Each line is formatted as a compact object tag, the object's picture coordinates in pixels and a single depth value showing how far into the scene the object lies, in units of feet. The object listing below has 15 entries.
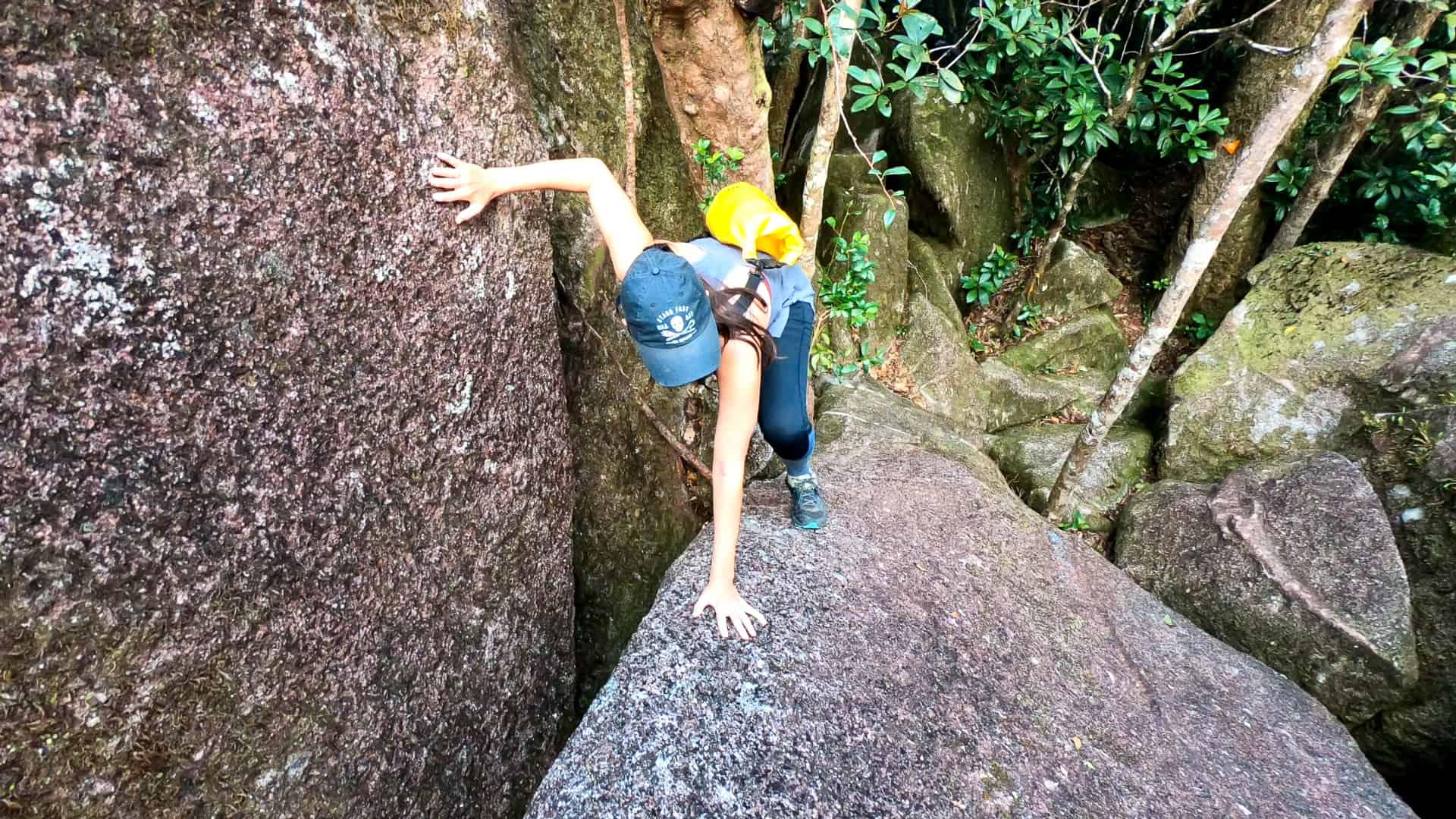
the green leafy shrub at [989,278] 25.81
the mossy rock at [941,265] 24.25
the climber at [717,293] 6.46
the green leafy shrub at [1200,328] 25.67
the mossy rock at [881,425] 16.10
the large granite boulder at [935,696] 6.93
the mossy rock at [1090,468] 20.36
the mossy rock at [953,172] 23.79
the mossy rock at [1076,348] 25.25
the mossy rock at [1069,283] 26.03
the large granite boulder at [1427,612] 14.20
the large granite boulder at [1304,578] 13.60
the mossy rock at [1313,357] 17.65
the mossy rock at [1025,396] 23.53
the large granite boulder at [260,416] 4.63
